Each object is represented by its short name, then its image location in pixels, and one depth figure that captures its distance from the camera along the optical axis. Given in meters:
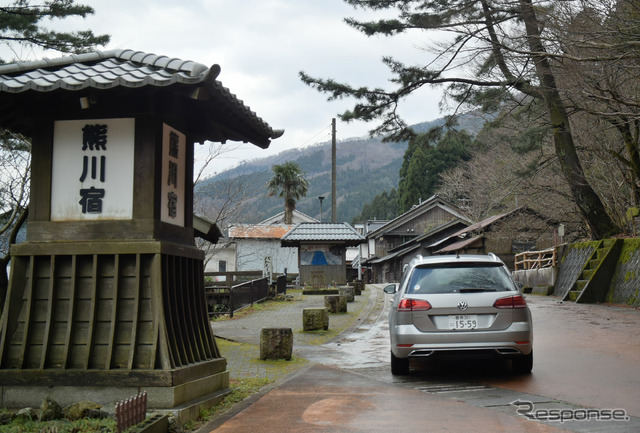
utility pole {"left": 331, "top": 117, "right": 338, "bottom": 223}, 36.88
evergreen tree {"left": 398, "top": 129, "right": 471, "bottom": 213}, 59.75
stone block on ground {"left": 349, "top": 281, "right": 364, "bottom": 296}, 32.08
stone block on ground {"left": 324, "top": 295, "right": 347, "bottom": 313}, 21.33
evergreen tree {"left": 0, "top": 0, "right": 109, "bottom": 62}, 12.73
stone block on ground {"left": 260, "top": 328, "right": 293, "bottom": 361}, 11.25
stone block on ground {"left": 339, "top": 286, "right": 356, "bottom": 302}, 26.20
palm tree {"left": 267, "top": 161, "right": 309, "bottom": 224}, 61.81
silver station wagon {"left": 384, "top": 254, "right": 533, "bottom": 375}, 8.58
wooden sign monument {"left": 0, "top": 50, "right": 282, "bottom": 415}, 6.54
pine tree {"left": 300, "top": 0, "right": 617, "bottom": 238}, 14.55
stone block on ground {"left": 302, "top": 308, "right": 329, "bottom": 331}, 16.36
